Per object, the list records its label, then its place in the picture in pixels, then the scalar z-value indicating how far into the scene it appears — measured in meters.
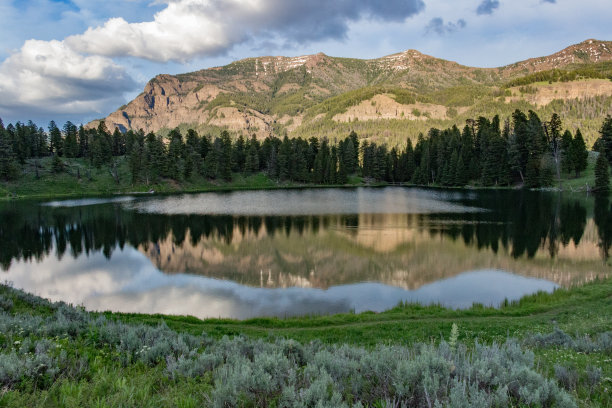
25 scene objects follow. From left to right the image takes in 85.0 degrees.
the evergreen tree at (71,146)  112.50
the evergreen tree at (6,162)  87.75
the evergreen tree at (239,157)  126.00
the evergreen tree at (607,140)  84.19
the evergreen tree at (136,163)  102.19
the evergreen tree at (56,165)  98.12
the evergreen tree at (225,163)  117.12
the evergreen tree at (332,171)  125.94
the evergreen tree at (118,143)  125.94
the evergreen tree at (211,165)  114.94
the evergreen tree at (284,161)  123.44
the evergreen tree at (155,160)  104.69
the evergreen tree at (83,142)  118.56
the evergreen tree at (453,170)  107.44
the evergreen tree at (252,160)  123.54
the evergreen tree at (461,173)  105.81
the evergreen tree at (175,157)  107.24
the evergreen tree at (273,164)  124.19
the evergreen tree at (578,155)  84.50
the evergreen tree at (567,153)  85.36
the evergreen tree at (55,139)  115.75
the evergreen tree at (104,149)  108.53
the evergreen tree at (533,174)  86.19
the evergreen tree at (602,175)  71.94
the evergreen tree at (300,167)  127.46
